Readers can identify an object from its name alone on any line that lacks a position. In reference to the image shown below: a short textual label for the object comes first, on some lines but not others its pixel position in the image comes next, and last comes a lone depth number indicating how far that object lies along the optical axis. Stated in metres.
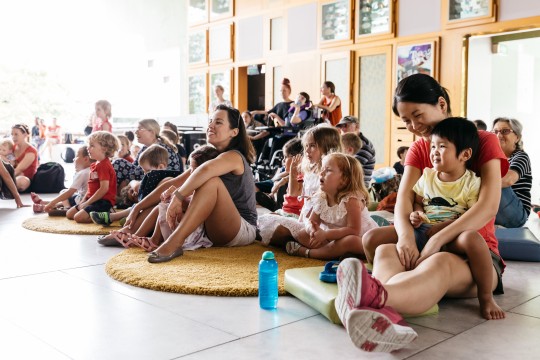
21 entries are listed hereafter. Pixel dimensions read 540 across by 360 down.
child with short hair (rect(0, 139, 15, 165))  6.59
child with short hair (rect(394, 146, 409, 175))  6.41
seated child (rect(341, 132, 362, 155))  4.72
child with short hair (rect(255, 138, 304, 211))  4.38
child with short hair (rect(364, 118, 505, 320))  1.99
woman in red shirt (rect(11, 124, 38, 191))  6.66
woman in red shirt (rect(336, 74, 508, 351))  1.53
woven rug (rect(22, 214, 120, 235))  4.00
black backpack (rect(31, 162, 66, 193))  7.00
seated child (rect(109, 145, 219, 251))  3.19
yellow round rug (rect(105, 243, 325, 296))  2.34
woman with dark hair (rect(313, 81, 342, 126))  8.34
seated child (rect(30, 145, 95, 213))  4.89
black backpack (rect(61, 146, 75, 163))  11.04
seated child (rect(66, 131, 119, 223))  4.41
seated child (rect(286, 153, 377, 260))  2.90
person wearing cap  4.98
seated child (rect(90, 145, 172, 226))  4.21
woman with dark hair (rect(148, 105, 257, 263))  2.94
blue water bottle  2.05
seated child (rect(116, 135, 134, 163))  6.12
